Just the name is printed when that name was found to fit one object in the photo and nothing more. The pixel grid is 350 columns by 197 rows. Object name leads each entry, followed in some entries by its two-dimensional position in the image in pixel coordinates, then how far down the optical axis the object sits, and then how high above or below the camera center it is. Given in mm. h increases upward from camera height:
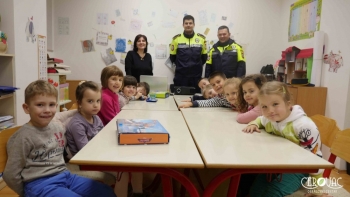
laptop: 3588 -197
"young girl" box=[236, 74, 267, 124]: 1954 -126
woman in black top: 4027 +90
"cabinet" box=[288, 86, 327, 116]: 3201 -304
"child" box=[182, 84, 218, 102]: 2813 -248
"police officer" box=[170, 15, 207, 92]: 4215 +203
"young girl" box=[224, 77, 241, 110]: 2236 -151
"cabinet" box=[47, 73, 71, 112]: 3412 -299
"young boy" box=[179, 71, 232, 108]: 2494 -274
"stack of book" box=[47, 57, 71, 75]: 3447 -32
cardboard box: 1197 -299
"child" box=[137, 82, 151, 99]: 3170 -241
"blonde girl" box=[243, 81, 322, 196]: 1341 -287
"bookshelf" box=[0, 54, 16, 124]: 2494 -141
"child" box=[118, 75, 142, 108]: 2885 -232
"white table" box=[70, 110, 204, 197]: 986 -340
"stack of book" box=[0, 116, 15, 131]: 2303 -514
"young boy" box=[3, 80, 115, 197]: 1211 -434
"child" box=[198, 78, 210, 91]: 3232 -158
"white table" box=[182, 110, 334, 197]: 1019 -340
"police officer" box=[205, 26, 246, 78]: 4090 +213
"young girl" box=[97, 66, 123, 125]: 2178 -215
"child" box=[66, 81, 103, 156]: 1583 -327
